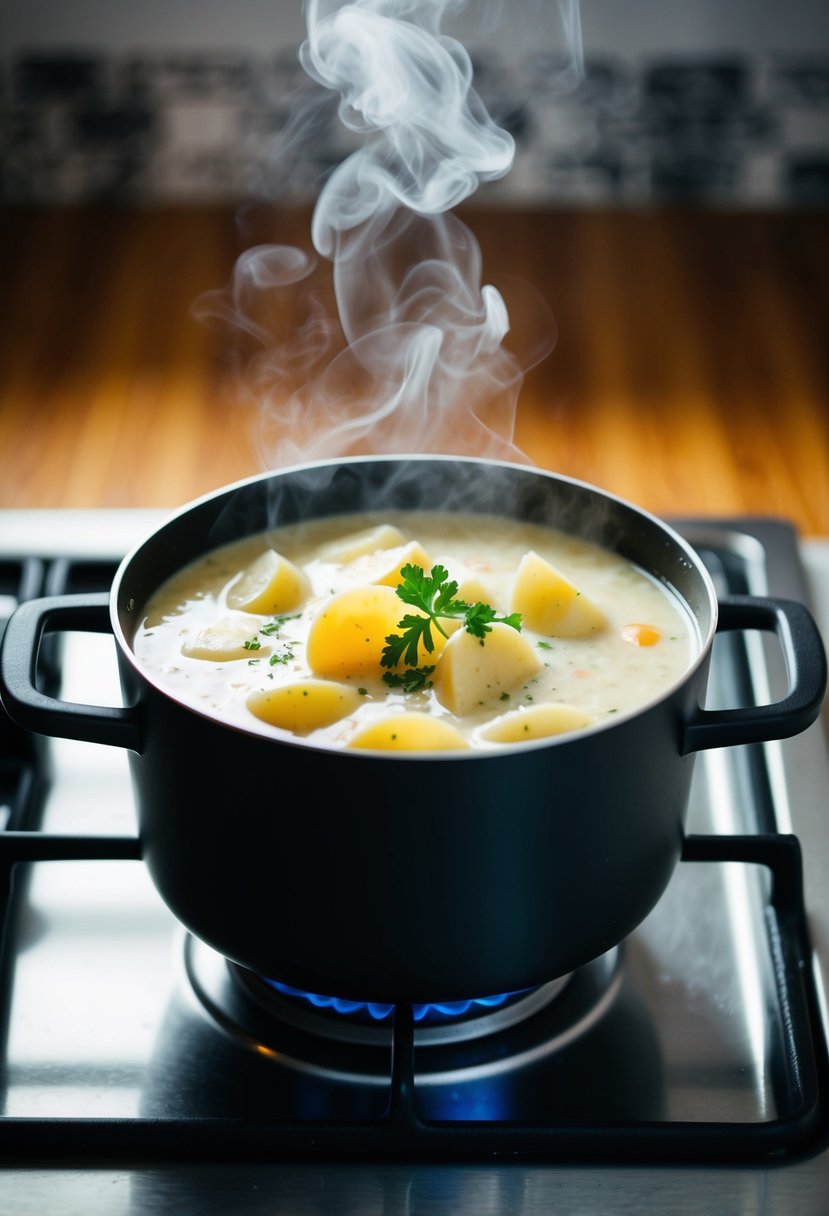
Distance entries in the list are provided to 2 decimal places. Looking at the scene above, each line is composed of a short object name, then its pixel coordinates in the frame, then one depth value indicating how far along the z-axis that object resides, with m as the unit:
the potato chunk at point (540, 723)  1.02
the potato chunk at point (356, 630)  1.12
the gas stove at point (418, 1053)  0.94
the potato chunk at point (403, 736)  0.96
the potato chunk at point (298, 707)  1.07
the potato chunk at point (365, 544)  1.32
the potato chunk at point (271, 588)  1.26
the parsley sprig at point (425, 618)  1.10
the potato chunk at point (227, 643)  1.20
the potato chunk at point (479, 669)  1.09
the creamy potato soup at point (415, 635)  1.07
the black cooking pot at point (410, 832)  0.87
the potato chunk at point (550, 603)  1.23
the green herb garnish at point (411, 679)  1.12
